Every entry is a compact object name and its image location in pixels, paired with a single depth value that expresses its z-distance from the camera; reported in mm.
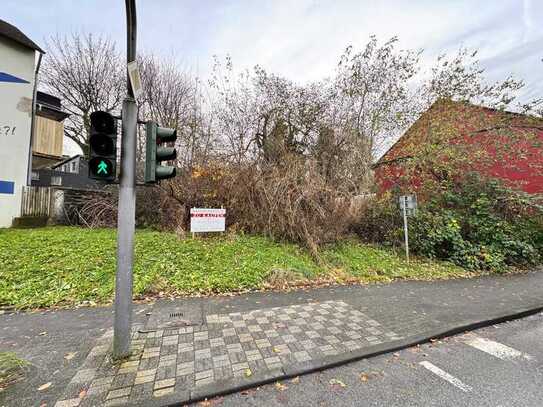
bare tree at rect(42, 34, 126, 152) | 13688
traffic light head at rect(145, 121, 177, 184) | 2705
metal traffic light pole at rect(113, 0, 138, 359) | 2646
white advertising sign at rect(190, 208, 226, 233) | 6688
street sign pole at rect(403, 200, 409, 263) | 7336
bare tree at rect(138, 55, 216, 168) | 11883
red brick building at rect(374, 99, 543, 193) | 8836
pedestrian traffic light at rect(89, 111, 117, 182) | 2545
